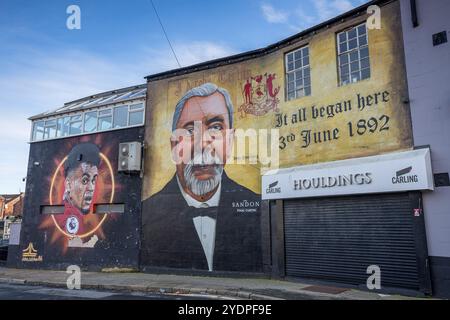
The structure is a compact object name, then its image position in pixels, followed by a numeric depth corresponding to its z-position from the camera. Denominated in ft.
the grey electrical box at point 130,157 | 55.52
